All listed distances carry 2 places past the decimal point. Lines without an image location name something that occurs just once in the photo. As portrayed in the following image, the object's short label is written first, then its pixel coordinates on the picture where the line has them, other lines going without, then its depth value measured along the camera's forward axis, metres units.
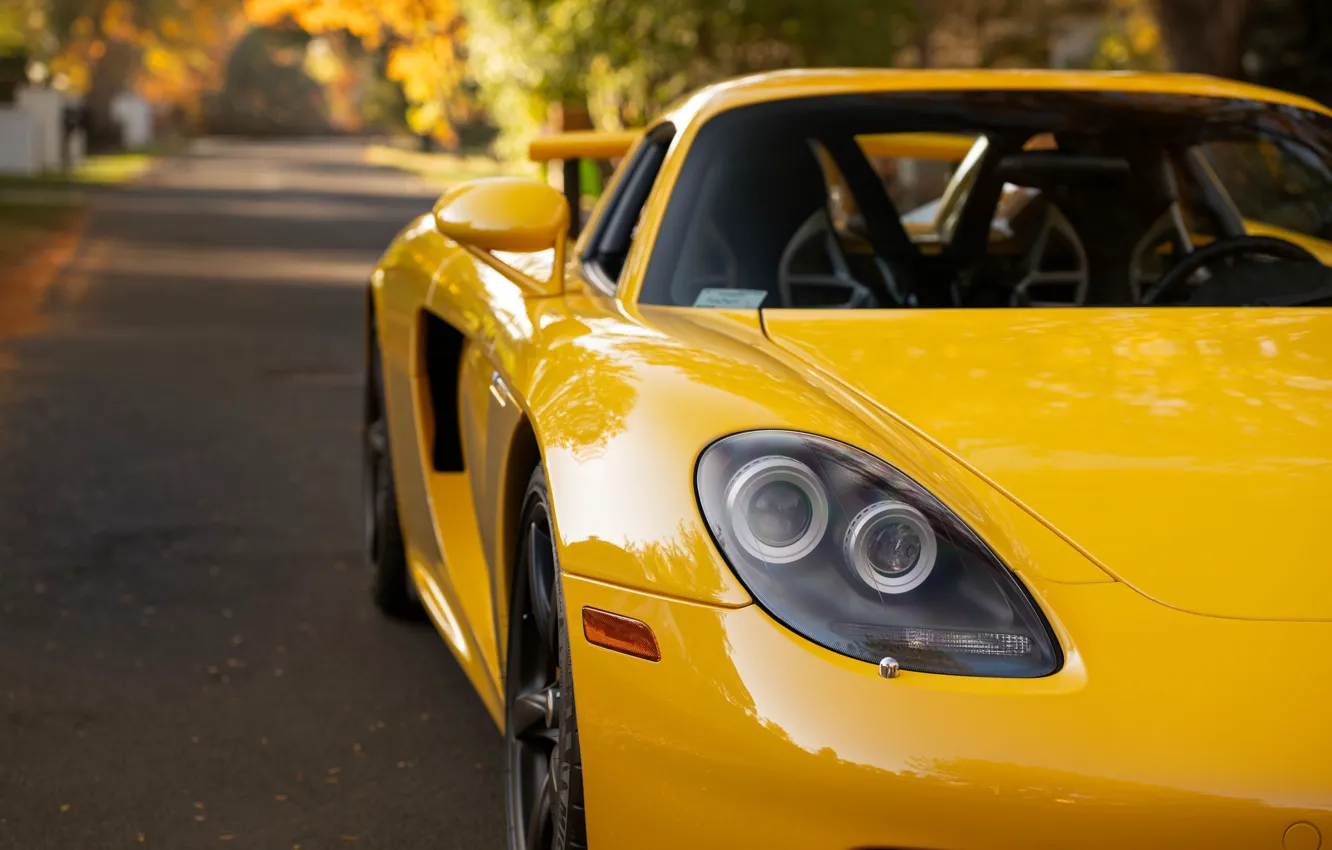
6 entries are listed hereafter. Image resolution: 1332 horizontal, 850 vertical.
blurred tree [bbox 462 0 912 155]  22.12
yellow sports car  2.15
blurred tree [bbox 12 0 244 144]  56.16
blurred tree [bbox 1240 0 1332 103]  18.44
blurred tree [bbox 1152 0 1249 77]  13.92
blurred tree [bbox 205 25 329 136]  98.28
